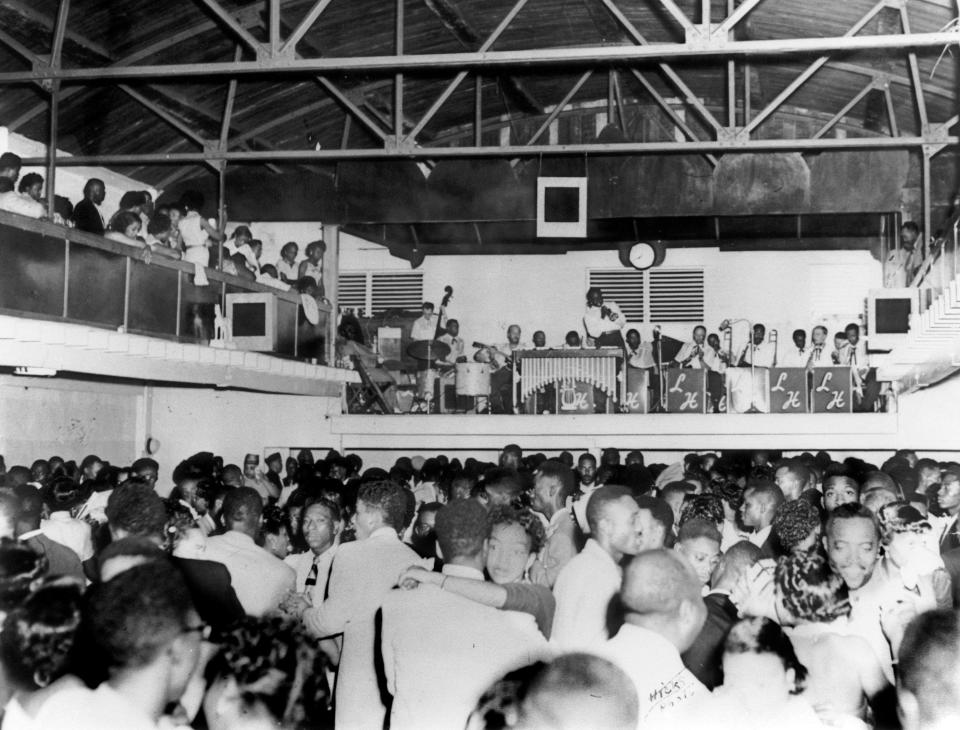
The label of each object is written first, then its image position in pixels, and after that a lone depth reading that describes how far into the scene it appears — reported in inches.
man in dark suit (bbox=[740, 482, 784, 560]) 227.5
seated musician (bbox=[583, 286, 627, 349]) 642.2
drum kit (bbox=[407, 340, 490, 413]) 560.4
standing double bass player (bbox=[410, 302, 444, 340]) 656.4
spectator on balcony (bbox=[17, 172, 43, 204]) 350.9
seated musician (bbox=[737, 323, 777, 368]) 597.8
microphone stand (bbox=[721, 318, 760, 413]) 531.7
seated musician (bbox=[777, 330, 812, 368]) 669.9
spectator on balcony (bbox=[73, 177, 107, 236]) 402.6
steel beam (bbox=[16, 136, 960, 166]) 424.8
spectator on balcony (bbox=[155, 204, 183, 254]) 444.2
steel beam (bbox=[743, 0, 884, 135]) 404.8
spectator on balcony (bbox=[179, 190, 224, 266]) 456.4
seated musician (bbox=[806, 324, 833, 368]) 584.7
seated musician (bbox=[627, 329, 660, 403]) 565.6
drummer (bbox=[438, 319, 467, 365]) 622.5
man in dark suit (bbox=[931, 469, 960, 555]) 237.1
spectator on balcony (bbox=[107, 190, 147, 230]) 418.9
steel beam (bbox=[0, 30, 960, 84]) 317.4
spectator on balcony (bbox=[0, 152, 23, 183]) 333.7
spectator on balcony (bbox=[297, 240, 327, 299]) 548.1
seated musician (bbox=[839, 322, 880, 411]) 535.8
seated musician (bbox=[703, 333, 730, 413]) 542.9
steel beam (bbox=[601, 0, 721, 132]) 442.9
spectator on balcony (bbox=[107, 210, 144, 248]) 386.6
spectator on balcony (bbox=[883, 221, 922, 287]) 516.9
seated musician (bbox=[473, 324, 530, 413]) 560.7
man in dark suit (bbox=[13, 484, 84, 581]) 181.9
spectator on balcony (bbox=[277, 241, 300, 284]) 578.9
